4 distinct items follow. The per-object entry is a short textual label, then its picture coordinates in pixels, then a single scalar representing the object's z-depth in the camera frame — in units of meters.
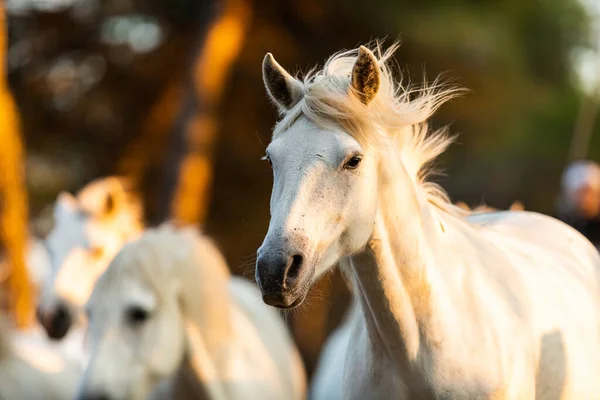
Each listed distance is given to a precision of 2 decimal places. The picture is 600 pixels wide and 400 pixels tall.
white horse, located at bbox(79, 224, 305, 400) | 9.58
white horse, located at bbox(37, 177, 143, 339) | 13.48
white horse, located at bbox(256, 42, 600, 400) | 5.73
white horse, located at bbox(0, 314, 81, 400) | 12.96
